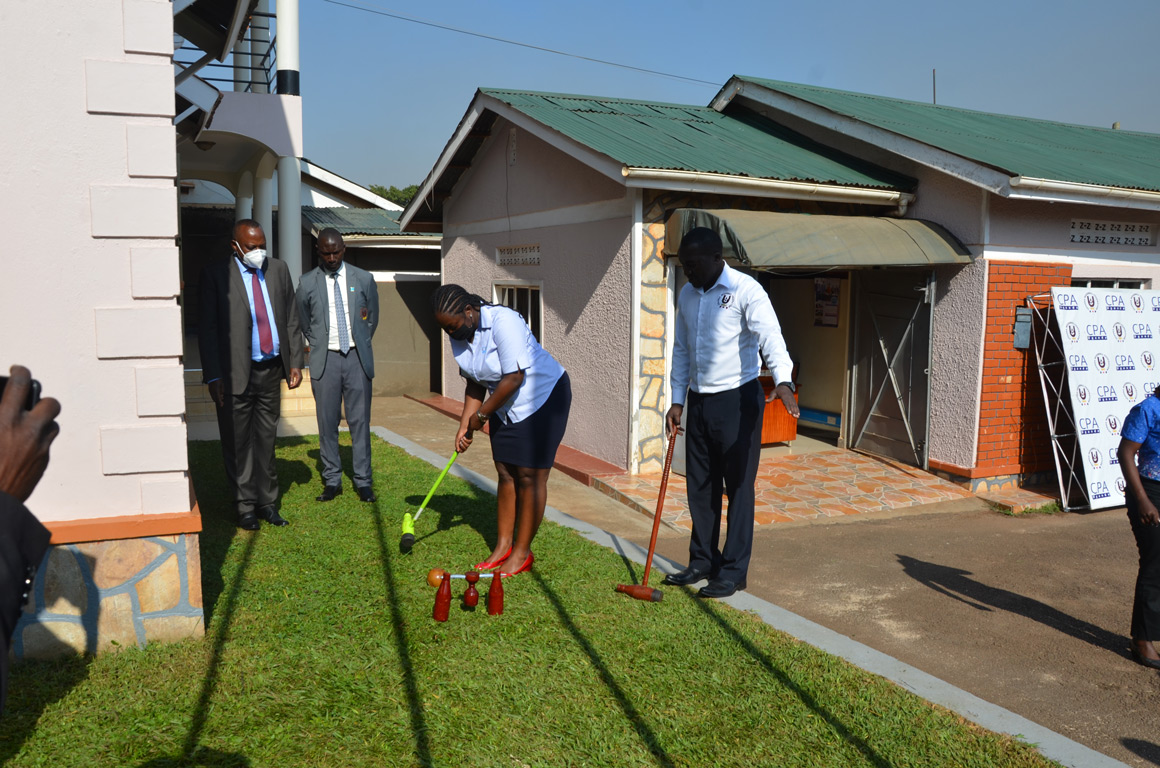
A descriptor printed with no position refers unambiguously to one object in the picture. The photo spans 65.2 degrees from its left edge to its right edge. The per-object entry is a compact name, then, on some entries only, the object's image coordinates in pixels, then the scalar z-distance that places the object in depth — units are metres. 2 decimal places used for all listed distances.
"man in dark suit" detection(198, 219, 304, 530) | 5.92
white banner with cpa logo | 8.14
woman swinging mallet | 5.02
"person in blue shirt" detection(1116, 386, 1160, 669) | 4.49
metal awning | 7.68
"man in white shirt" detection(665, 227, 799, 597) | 5.04
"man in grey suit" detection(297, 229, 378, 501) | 6.87
